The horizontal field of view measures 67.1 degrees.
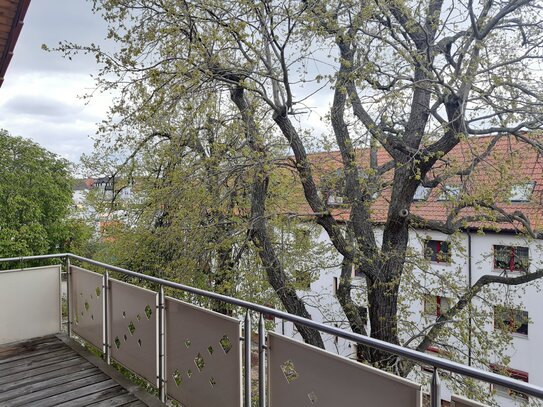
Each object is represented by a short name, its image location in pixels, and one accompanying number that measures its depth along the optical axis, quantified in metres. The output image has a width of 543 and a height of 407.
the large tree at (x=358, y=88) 5.42
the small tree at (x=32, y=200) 15.80
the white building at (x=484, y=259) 6.56
